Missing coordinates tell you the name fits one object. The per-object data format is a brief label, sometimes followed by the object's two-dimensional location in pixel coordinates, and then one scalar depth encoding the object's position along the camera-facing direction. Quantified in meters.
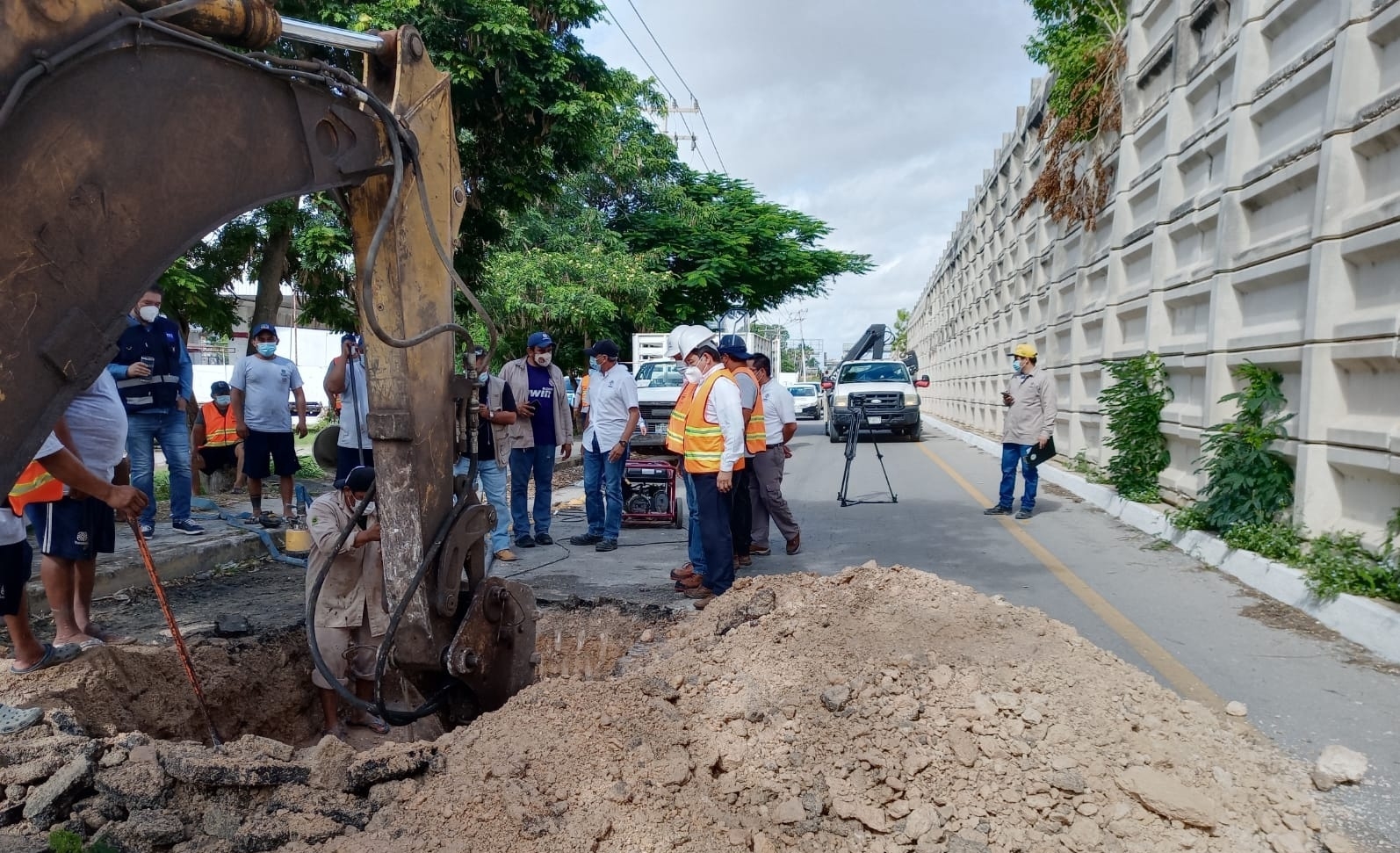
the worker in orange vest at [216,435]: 9.62
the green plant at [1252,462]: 6.61
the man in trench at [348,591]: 4.08
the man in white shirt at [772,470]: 7.63
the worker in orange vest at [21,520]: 3.96
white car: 36.34
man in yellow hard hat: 9.29
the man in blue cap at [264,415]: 8.09
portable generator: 9.23
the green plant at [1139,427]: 9.12
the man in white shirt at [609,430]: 8.13
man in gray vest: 7.12
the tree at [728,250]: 25.69
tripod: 10.14
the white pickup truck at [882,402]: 20.22
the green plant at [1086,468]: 10.79
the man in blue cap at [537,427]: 7.99
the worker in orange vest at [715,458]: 6.07
